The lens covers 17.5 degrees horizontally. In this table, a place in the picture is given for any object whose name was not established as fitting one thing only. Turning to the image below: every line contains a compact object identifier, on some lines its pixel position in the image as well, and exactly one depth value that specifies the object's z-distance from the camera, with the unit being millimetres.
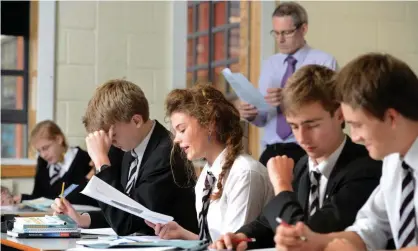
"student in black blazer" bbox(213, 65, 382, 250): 3378
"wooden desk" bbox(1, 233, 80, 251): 4033
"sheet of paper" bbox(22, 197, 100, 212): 6461
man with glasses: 7031
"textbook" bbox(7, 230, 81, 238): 4538
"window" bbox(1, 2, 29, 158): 9383
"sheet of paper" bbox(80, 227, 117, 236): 4746
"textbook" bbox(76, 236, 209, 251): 3579
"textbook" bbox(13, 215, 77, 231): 4554
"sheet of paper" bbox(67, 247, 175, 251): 3637
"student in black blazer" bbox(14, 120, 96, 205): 8028
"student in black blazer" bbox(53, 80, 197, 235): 4855
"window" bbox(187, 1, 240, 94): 11064
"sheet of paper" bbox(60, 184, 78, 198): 4978
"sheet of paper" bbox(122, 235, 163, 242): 4161
